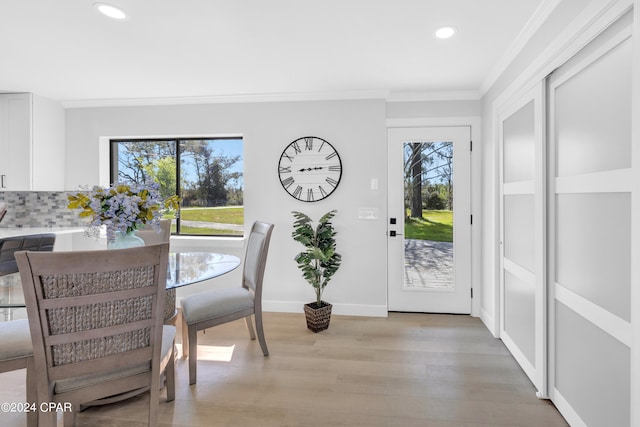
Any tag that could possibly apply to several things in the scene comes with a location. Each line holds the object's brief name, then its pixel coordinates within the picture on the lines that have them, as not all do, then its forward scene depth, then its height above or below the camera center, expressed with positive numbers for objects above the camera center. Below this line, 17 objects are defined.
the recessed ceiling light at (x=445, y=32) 2.32 +1.22
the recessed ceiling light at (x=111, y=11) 2.04 +1.21
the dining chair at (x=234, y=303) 2.34 -0.64
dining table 1.75 -0.38
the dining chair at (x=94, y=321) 1.31 -0.43
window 4.10 +0.41
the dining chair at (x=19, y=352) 1.63 -0.65
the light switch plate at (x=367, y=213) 3.65 +0.00
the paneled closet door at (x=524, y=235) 2.17 -0.16
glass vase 2.07 -0.17
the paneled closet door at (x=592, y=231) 1.45 -0.09
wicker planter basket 3.18 -0.95
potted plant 3.26 -0.41
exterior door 3.65 -0.06
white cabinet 3.68 +0.76
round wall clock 3.67 +0.47
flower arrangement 1.97 +0.04
